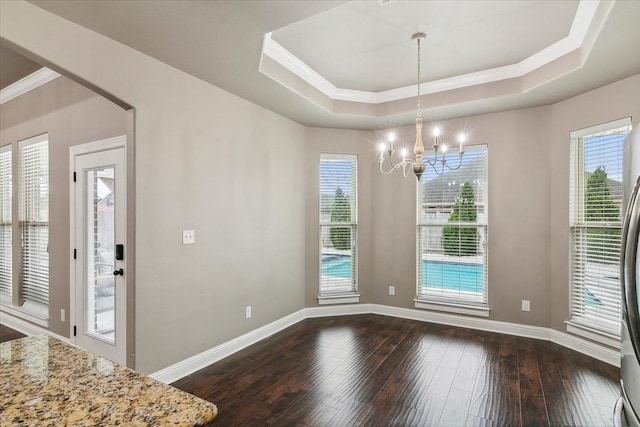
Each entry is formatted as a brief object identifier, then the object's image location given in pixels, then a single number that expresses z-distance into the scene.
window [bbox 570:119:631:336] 3.17
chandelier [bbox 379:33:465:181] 2.80
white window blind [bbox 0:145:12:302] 4.20
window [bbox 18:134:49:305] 3.77
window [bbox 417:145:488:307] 4.20
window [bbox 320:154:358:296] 4.78
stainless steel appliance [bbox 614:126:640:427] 1.61
